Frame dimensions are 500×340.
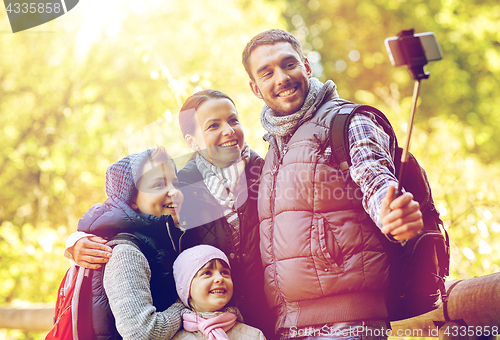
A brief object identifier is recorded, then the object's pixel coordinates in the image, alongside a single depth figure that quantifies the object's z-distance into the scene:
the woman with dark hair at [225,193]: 2.22
